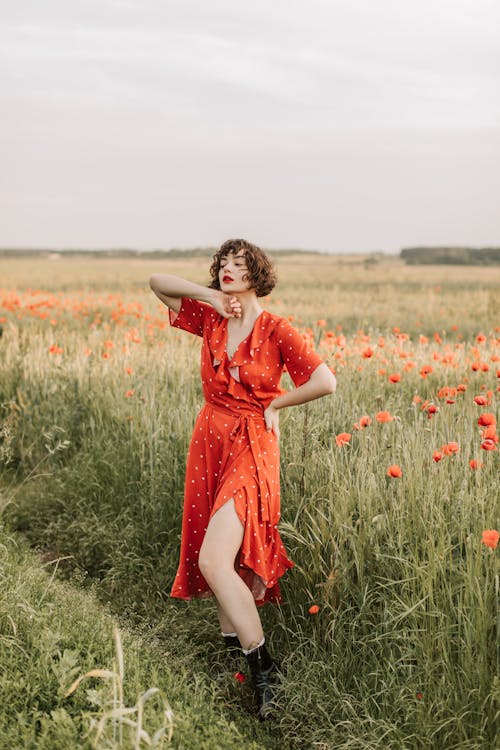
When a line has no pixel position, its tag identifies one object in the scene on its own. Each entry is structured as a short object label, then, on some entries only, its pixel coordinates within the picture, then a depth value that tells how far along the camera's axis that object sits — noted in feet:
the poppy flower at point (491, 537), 8.77
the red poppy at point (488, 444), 10.73
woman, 10.96
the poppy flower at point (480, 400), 12.51
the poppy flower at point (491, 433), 10.98
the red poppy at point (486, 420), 11.20
